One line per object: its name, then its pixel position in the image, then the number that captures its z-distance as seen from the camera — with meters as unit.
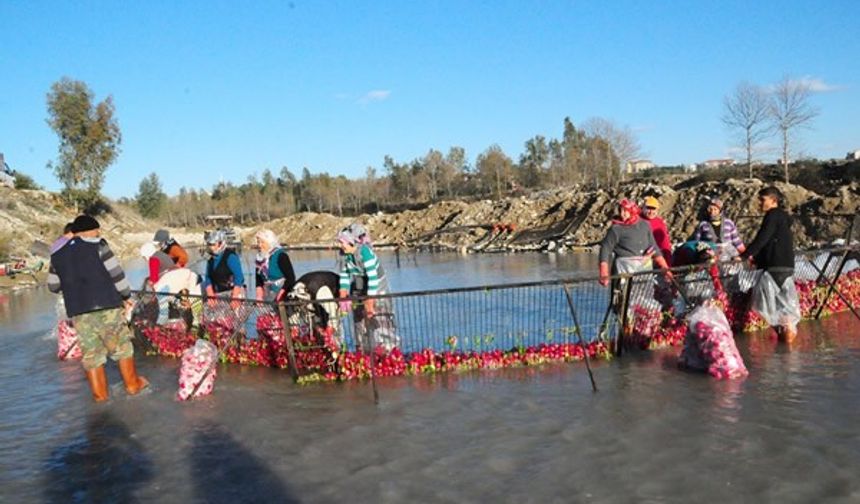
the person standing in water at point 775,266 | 8.38
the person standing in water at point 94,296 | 7.45
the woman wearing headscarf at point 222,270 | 9.95
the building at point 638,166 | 89.03
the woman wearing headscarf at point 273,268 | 8.87
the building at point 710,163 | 97.36
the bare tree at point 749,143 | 46.97
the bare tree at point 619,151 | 69.12
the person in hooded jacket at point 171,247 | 11.13
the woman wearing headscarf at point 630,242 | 8.69
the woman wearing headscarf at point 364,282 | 7.96
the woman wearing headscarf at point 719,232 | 9.44
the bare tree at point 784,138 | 44.16
